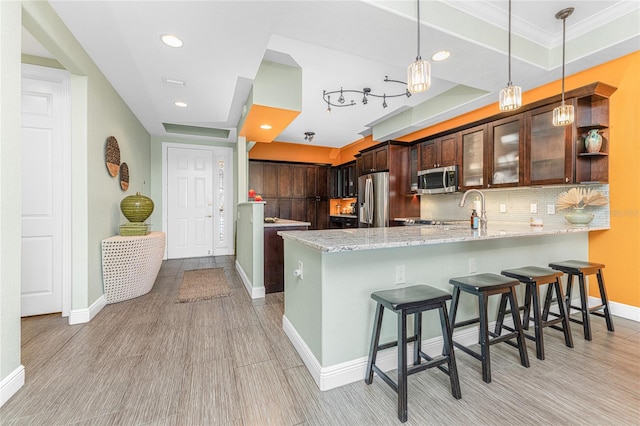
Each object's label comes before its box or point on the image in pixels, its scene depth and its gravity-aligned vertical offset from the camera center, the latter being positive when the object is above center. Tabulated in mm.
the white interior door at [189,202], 5715 +185
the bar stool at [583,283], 2348 -645
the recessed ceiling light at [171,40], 2286 +1440
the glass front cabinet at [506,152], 3303 +735
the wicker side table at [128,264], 3004 -614
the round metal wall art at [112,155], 3105 +642
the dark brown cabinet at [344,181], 6848 +789
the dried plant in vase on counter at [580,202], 2771 +94
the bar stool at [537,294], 2029 -654
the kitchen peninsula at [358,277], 1723 -468
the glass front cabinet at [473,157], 3766 +762
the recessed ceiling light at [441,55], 2576 +1479
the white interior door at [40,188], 2590 +218
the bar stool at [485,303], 1757 -619
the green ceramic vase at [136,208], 3393 +35
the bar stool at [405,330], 1469 -707
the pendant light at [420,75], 1772 +876
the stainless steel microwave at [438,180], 4191 +496
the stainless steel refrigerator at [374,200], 5039 +208
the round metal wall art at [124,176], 3621 +462
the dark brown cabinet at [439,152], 4223 +956
